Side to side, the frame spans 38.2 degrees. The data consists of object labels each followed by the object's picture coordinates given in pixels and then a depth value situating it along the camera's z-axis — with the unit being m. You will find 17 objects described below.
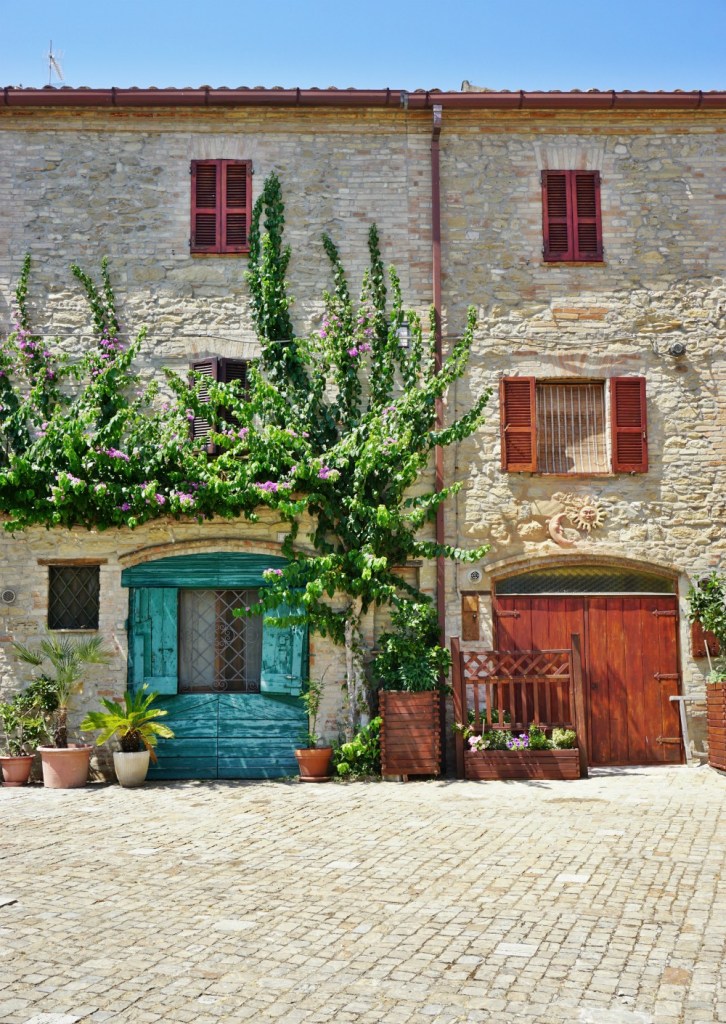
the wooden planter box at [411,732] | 10.51
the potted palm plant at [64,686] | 10.73
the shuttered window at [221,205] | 12.25
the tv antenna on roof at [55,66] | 13.45
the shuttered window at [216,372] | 11.92
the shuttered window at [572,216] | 12.28
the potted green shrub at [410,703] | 10.52
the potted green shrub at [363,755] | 10.74
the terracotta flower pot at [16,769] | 10.88
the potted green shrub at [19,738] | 10.90
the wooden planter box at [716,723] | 10.63
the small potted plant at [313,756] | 10.79
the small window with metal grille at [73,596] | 11.68
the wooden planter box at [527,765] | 10.38
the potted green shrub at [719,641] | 10.70
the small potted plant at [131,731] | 10.52
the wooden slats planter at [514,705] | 10.39
